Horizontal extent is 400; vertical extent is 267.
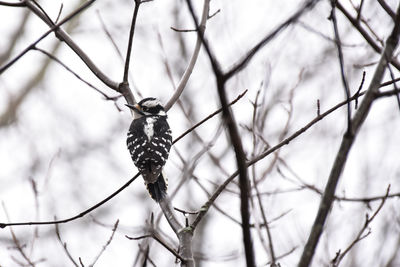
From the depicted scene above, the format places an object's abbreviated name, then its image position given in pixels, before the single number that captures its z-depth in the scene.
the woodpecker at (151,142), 9.48
